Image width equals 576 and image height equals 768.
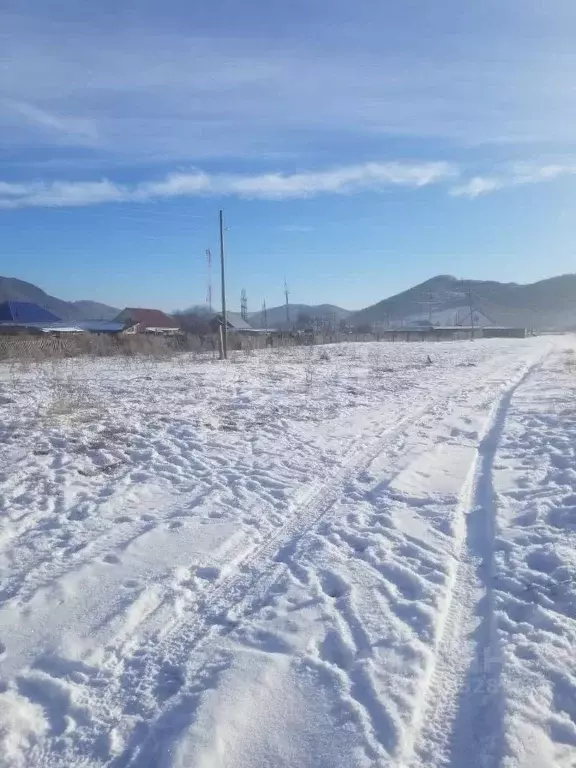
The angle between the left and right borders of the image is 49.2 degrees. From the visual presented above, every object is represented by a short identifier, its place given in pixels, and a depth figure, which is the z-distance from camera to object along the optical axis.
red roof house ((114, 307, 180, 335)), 66.31
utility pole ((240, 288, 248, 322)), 111.75
